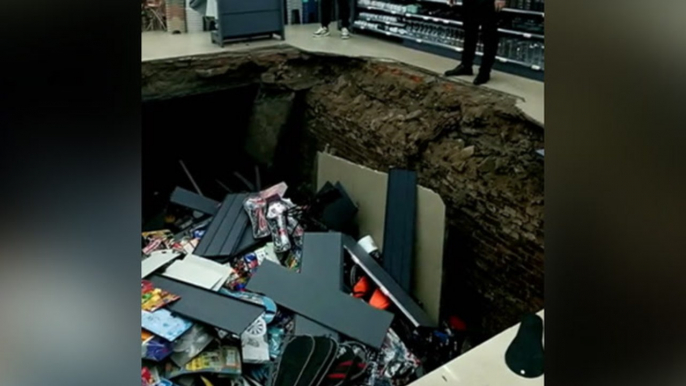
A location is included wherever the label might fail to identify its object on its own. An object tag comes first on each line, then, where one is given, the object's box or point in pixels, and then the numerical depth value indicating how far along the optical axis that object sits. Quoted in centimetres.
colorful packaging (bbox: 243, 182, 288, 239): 496
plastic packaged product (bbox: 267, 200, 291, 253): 480
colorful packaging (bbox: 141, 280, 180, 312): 386
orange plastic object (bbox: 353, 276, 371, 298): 446
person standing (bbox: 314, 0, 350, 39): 659
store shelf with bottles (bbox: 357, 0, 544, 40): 482
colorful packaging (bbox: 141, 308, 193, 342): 368
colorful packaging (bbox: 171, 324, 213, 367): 376
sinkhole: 392
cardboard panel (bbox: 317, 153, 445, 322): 429
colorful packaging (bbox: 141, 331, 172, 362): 358
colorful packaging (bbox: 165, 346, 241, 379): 371
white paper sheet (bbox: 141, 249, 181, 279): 428
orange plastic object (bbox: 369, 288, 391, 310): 433
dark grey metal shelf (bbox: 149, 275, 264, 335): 386
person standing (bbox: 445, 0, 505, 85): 448
